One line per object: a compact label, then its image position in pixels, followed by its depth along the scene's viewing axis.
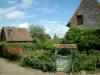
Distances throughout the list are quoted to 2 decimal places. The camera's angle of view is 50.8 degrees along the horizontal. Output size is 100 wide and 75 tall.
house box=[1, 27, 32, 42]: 28.81
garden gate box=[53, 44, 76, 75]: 10.64
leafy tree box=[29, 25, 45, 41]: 44.45
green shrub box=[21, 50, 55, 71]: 10.76
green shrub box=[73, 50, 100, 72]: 10.35
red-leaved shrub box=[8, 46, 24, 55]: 15.51
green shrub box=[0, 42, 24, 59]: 15.56
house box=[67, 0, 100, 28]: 16.21
